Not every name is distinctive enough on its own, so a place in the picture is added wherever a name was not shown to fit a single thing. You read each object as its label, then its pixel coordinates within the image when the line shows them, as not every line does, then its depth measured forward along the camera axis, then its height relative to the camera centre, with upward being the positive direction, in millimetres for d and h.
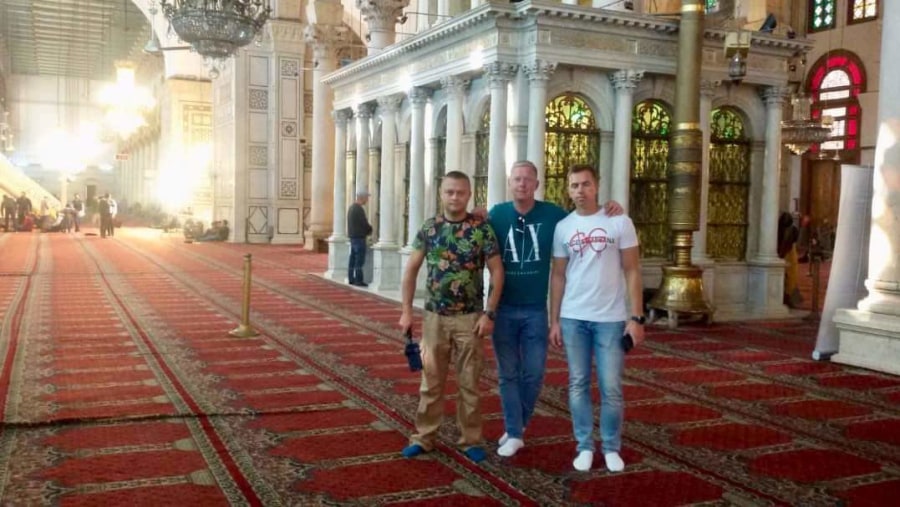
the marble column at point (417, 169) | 10820 +455
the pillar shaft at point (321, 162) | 20094 +950
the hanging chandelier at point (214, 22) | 11281 +2327
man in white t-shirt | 3812 -393
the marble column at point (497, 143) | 8953 +668
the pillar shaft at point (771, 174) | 9898 +443
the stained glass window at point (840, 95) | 20469 +2847
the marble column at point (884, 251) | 6492 -269
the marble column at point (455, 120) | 9750 +958
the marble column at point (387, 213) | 11500 -112
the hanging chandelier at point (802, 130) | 14289 +1380
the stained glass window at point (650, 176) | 9570 +376
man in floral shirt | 3945 -444
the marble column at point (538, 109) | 8672 +986
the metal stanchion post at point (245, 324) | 7547 -1071
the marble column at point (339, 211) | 13266 -113
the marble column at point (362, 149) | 12531 +791
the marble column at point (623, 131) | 9133 +824
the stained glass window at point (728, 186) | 9906 +300
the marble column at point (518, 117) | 8898 +918
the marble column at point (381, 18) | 13164 +2817
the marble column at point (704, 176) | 9422 +385
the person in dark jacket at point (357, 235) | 11836 -420
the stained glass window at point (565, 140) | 9195 +726
